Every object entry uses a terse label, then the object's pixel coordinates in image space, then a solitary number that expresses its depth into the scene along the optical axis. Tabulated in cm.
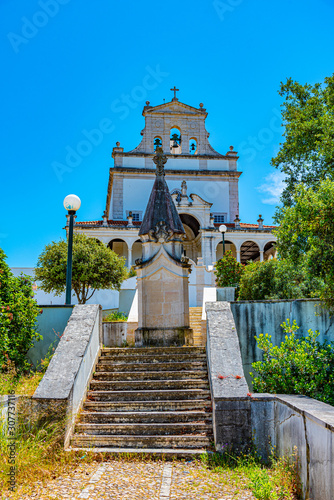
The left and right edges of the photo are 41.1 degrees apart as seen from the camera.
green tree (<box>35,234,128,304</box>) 2003
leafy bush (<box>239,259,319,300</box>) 1419
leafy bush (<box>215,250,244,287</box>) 1891
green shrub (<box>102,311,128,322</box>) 1336
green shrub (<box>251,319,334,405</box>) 664
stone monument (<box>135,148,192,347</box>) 970
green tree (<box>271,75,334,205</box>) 1453
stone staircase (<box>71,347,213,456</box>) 619
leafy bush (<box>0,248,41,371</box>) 744
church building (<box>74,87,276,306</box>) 3850
